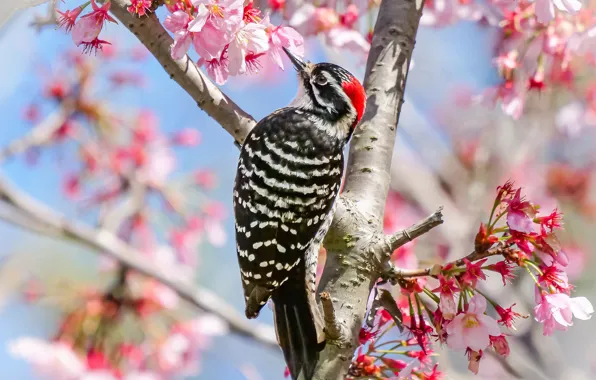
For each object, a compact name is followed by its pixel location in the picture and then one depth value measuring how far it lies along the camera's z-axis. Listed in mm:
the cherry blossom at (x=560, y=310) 5169
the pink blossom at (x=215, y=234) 7035
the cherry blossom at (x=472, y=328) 5159
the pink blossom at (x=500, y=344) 5176
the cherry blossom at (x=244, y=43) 5180
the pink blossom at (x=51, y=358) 5473
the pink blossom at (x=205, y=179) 6708
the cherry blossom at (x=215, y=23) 5150
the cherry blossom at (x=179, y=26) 5159
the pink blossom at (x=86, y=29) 5169
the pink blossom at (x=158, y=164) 6532
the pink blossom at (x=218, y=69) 5194
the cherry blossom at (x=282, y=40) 5203
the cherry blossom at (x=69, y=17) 5173
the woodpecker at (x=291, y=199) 5238
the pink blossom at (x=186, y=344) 5819
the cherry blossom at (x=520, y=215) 5151
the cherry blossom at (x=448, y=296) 5157
